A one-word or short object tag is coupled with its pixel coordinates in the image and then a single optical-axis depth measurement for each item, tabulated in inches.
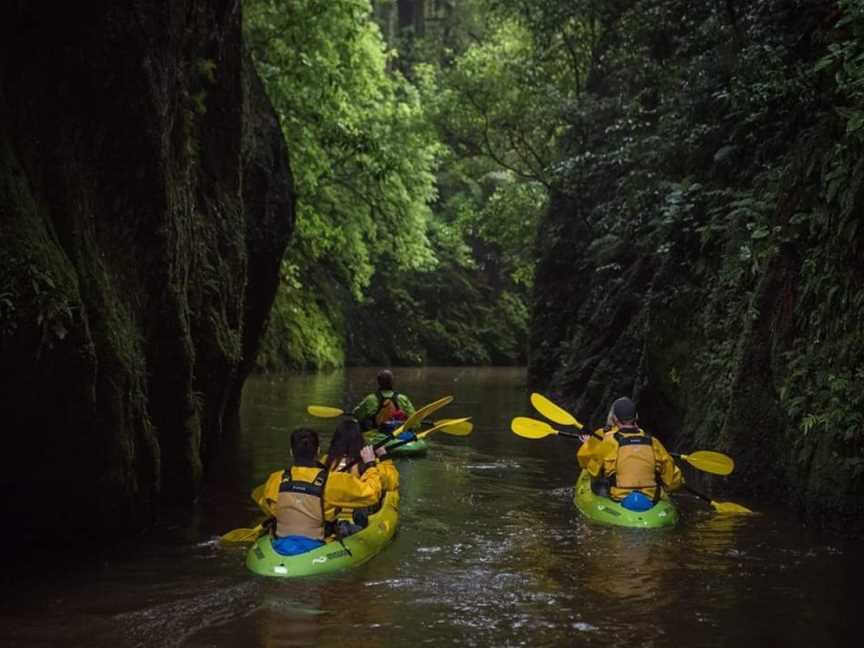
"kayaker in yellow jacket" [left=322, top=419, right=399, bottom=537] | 336.5
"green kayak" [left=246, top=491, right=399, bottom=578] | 294.5
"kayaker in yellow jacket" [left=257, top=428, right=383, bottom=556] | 304.2
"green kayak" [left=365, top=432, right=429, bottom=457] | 560.9
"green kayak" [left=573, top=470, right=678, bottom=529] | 375.9
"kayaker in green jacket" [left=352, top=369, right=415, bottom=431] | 581.0
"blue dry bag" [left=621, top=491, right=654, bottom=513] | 380.5
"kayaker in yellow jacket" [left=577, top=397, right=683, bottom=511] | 384.8
